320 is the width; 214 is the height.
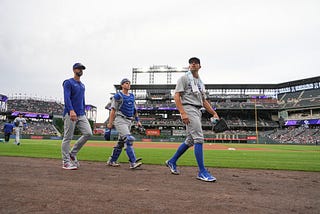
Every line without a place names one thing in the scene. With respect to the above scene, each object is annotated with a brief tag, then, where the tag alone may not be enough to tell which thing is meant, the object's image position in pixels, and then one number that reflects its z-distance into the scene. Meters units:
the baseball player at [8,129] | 14.02
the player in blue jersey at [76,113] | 4.62
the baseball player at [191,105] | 3.88
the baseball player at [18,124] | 12.62
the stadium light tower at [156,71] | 56.28
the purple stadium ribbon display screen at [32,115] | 57.15
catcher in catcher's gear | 4.91
